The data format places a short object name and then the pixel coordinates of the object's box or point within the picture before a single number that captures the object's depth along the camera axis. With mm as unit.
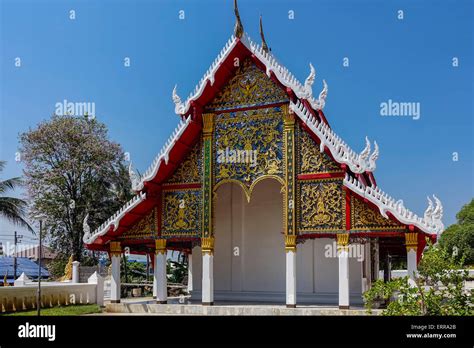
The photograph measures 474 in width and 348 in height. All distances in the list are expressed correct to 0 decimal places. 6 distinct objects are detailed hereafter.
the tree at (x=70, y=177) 29156
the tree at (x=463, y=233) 45559
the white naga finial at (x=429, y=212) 13750
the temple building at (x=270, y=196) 14578
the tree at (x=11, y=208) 18527
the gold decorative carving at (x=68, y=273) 22573
